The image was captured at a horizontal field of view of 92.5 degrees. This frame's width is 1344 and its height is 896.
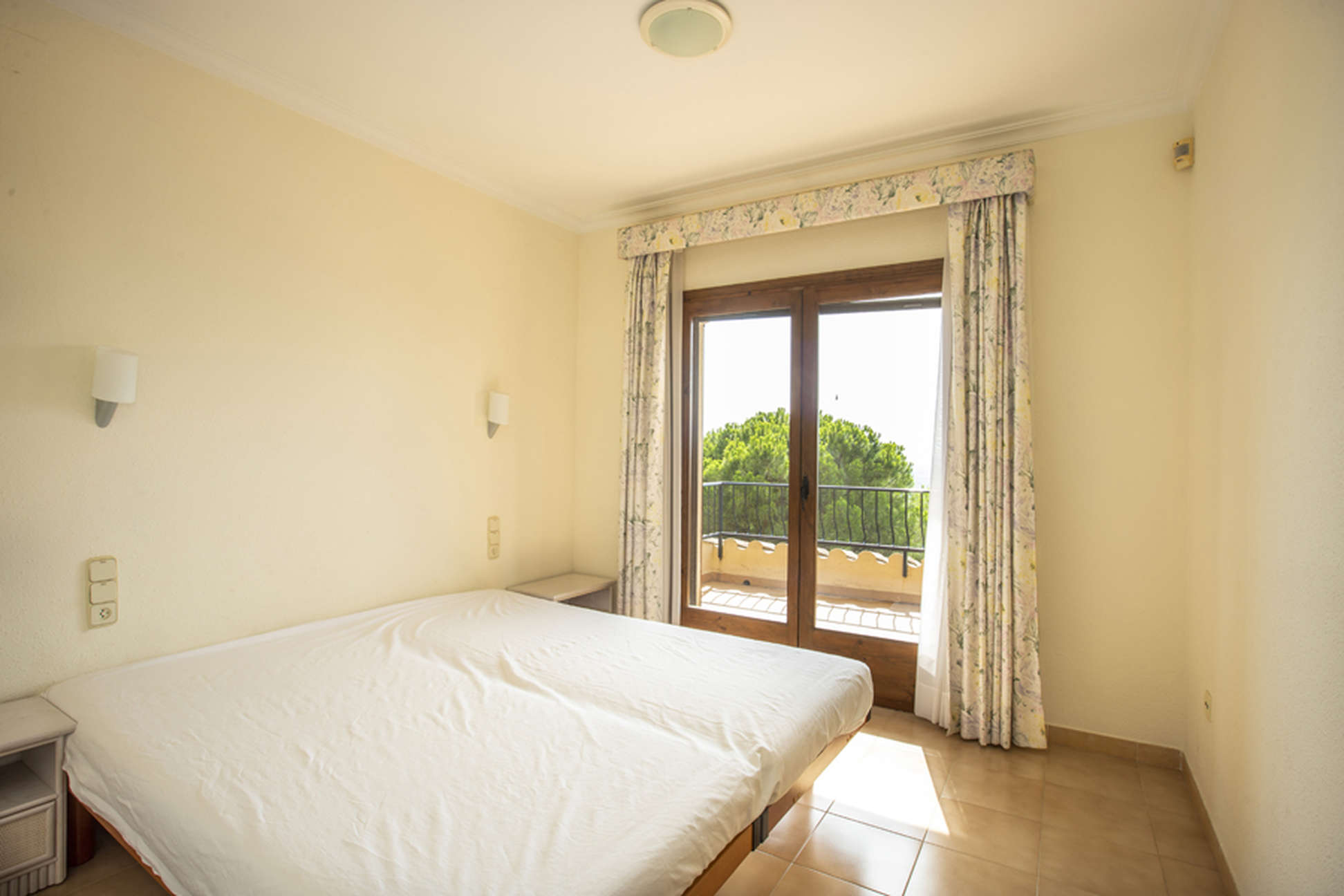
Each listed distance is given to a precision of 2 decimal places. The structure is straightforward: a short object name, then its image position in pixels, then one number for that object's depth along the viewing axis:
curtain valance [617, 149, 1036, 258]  2.84
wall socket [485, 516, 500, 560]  3.61
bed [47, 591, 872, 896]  1.21
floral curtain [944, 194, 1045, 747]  2.76
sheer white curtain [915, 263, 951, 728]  2.98
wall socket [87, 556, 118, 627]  2.12
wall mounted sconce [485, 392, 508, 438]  3.51
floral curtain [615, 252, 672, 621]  3.81
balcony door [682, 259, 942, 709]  3.26
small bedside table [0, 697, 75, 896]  1.70
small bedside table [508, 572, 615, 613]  3.56
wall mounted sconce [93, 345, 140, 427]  2.06
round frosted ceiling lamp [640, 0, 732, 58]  2.09
